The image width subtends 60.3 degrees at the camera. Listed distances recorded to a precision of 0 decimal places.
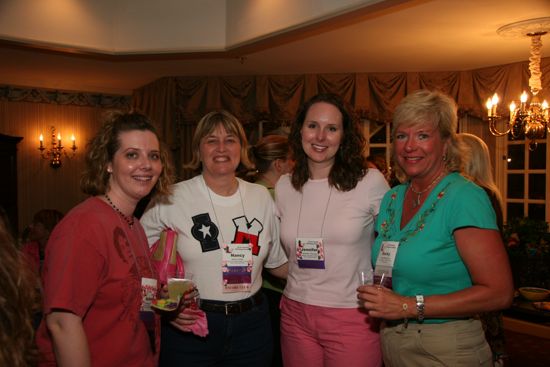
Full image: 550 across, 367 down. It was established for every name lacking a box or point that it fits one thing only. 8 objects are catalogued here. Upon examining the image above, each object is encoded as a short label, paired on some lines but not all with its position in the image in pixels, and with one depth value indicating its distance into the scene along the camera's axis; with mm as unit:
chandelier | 4441
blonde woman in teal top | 1526
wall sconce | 7160
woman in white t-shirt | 1987
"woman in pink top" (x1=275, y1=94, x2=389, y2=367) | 1979
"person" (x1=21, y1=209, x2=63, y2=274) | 4172
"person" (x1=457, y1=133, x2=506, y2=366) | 2574
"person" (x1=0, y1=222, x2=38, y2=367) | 867
